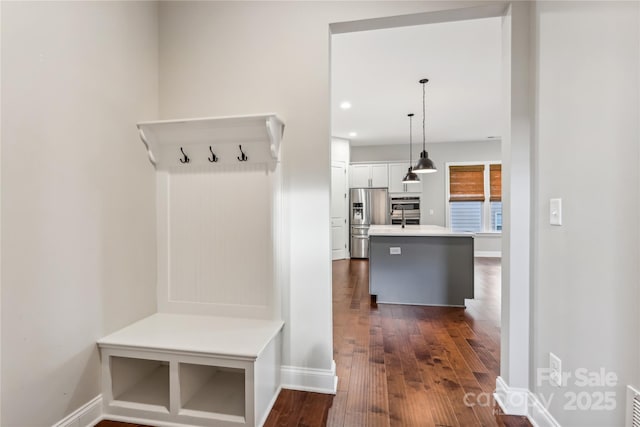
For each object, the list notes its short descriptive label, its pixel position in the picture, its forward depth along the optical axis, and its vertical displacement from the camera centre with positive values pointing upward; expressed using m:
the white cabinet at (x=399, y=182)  7.27 +0.68
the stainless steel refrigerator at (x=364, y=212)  7.31 -0.04
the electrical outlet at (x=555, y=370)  1.44 -0.78
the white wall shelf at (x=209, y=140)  1.90 +0.46
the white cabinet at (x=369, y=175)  7.33 +0.86
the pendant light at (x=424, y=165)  4.29 +0.64
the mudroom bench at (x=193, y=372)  1.56 -0.92
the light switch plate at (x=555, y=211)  1.43 -0.01
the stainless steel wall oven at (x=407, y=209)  7.28 +0.03
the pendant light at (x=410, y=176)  5.03 +0.58
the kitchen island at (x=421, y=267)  3.70 -0.72
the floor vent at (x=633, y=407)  1.02 -0.68
